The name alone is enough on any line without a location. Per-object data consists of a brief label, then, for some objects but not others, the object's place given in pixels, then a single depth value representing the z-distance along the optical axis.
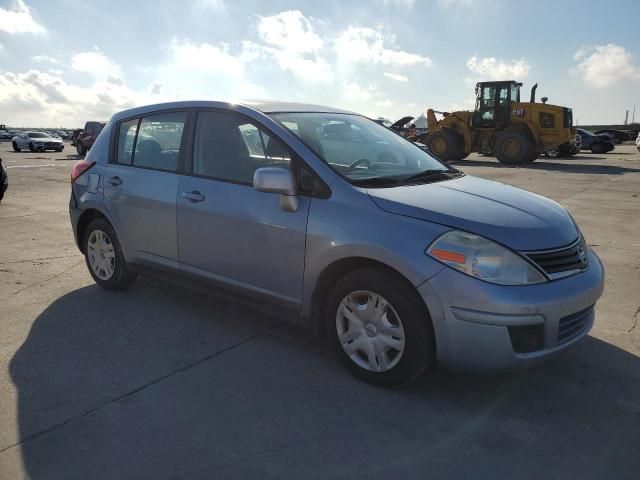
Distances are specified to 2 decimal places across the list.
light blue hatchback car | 2.70
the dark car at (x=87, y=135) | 27.56
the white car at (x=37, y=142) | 33.41
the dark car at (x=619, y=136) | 43.97
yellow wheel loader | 19.88
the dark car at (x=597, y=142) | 30.83
